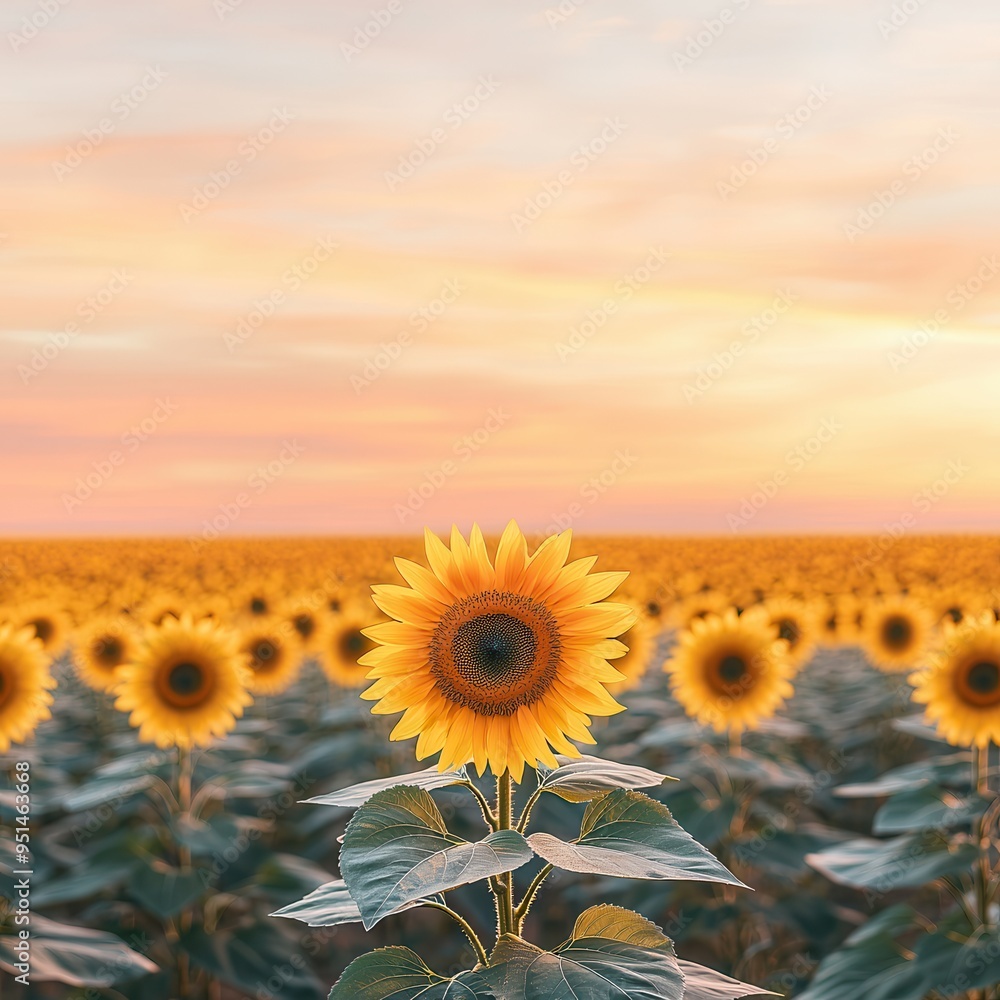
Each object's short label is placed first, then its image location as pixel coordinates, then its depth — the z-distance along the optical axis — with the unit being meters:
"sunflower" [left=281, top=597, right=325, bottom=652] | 12.88
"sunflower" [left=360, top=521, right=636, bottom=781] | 2.60
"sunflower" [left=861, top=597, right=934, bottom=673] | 12.59
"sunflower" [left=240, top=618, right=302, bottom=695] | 11.82
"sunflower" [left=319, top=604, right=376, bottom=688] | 12.03
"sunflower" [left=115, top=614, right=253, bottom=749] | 8.02
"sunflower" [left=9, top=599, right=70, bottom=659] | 12.97
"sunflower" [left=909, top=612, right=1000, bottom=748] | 6.71
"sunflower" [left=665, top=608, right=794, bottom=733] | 8.84
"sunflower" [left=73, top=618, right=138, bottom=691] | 11.48
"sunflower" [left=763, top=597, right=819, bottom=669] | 12.30
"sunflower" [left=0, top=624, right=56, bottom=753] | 7.97
